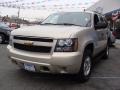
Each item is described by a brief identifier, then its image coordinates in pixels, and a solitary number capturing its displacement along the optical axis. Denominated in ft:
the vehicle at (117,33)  29.83
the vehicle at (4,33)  20.46
